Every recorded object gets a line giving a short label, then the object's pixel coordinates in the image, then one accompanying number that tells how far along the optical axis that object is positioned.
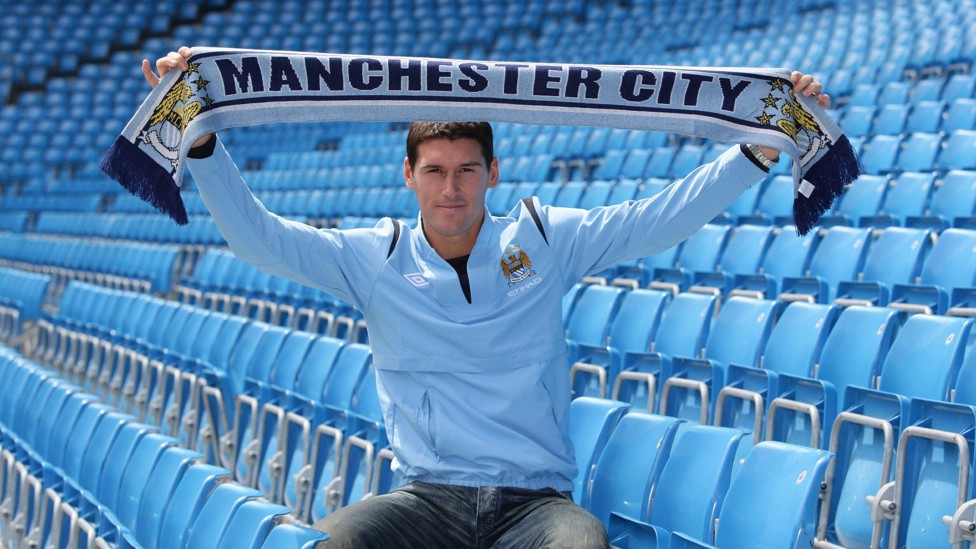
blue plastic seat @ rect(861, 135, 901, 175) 6.57
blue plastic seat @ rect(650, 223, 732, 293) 5.20
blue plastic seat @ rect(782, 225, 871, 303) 4.46
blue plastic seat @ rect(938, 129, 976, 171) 6.00
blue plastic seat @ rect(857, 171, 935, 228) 5.37
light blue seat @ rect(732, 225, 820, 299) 4.72
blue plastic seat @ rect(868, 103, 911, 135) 7.39
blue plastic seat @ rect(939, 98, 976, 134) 6.84
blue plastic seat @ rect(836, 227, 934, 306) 4.22
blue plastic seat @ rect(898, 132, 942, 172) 6.36
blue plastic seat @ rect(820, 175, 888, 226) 5.62
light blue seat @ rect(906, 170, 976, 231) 5.04
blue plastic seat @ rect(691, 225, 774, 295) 4.98
